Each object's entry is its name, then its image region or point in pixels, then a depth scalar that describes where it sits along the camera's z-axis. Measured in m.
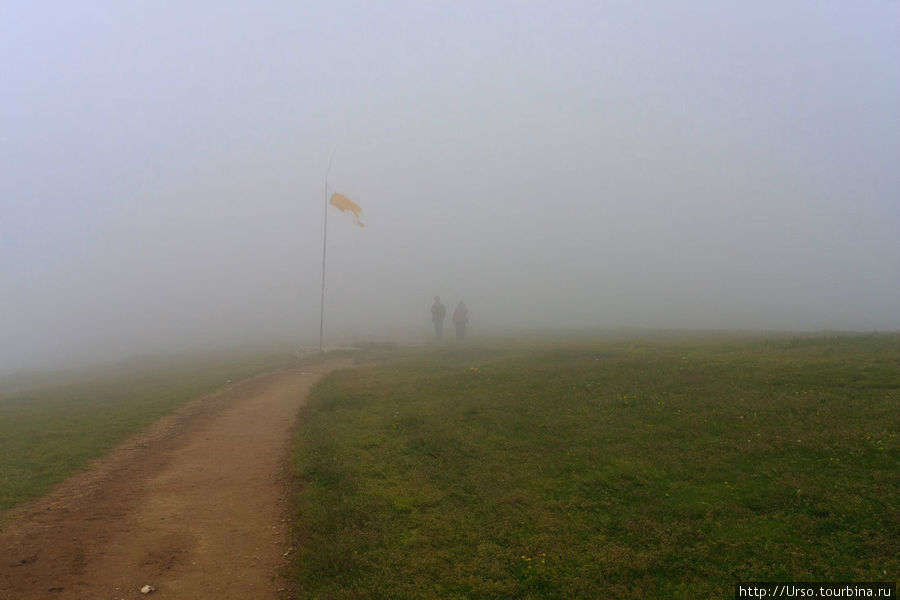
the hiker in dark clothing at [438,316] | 43.22
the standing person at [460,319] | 42.25
